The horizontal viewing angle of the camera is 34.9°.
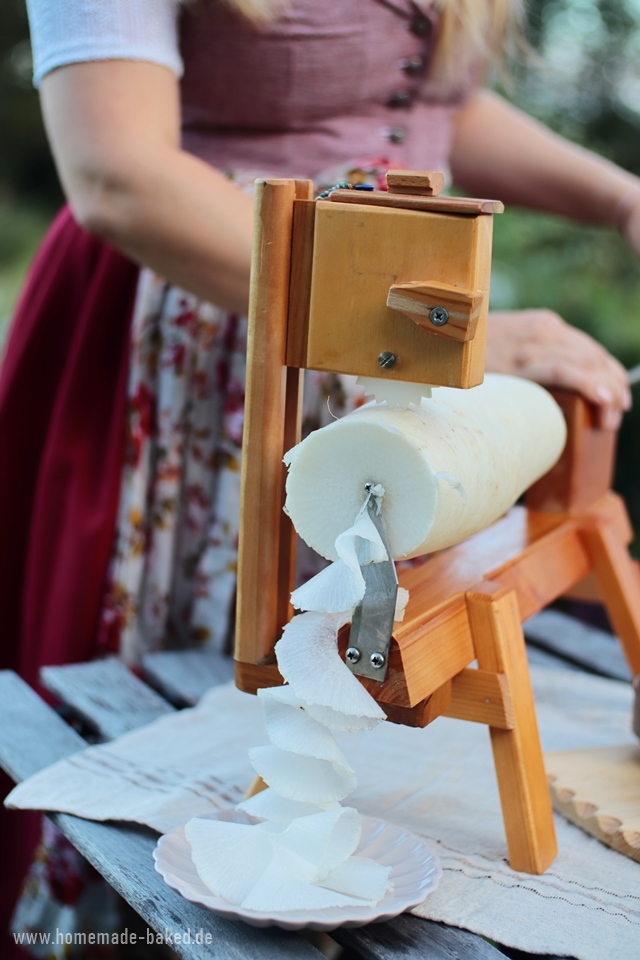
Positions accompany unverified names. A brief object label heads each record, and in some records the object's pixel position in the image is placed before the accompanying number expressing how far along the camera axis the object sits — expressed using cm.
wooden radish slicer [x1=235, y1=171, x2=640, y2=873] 53
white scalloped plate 53
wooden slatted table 56
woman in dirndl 77
